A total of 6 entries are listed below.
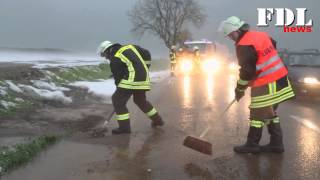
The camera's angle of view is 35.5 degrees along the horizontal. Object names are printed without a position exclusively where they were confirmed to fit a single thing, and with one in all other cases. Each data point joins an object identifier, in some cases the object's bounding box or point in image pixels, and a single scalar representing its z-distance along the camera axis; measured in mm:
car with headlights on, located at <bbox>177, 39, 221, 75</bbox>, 29812
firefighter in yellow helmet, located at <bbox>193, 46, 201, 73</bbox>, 29891
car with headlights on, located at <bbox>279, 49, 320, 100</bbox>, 12841
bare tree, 74125
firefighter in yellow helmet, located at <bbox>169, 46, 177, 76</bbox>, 27328
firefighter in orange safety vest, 6207
